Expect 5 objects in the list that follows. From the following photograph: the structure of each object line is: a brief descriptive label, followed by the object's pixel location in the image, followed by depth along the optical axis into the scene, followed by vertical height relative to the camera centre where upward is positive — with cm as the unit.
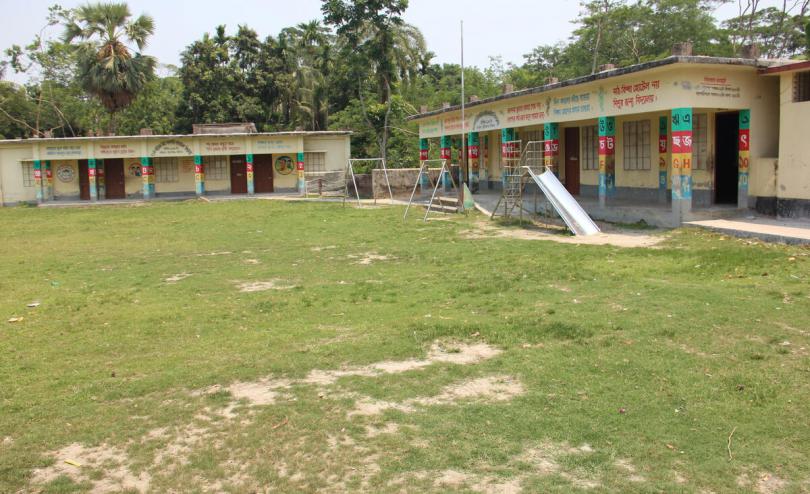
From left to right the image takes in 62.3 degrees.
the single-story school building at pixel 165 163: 3334 +191
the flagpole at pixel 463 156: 2322 +143
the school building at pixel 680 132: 1430 +152
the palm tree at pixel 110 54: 3500 +774
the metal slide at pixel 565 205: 1481 -28
